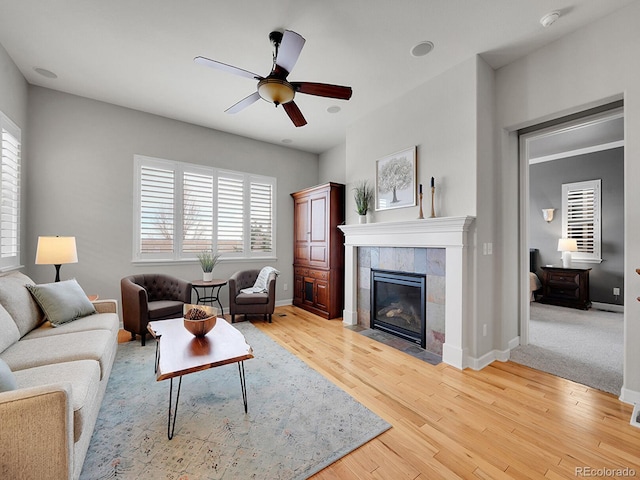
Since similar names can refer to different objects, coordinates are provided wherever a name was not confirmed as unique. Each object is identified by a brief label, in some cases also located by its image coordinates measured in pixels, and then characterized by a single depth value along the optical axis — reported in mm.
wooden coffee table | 1816
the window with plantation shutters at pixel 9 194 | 2859
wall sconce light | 5926
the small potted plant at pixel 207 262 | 4387
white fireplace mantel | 2859
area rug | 1581
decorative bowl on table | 2295
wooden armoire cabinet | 4684
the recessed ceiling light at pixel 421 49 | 2736
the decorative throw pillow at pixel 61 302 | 2480
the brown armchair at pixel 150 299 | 3381
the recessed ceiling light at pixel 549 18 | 2328
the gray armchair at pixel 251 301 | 4301
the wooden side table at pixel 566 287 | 5113
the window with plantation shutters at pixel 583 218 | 5328
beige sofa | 1139
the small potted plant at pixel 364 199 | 4070
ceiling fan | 2191
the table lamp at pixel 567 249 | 5434
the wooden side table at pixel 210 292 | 4168
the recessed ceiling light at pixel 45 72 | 3205
